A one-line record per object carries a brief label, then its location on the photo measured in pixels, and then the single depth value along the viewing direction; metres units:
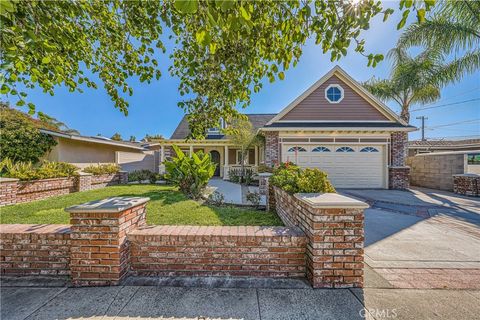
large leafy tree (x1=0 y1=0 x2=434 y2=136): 2.43
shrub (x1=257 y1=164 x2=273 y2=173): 9.84
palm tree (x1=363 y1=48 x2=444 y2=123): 10.97
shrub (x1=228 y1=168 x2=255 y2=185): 12.95
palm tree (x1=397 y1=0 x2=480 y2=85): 7.79
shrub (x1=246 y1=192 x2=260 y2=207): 6.56
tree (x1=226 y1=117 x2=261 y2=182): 12.62
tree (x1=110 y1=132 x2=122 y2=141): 38.79
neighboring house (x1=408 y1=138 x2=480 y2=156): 19.60
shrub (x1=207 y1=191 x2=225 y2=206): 6.58
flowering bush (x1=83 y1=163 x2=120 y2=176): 11.10
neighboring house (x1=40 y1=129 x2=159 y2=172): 12.14
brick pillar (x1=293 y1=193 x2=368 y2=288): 2.54
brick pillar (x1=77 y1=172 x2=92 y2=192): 9.47
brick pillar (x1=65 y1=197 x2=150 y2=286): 2.55
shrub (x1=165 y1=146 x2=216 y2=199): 7.66
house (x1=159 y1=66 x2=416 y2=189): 11.21
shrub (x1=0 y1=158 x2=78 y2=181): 7.29
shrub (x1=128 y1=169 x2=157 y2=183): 12.79
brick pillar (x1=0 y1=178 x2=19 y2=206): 6.39
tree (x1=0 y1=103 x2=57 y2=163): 10.93
